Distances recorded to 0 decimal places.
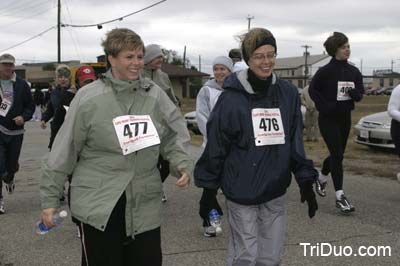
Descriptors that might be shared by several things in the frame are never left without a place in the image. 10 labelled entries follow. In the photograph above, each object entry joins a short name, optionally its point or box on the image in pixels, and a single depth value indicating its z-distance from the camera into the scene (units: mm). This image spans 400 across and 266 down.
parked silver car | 11469
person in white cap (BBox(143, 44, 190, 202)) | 6057
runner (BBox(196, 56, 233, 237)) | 5637
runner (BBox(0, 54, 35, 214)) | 6859
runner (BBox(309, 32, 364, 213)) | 6352
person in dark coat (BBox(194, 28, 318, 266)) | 3479
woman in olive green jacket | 3121
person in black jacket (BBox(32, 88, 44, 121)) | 22784
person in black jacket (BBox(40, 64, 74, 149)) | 6562
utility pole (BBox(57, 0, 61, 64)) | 44231
